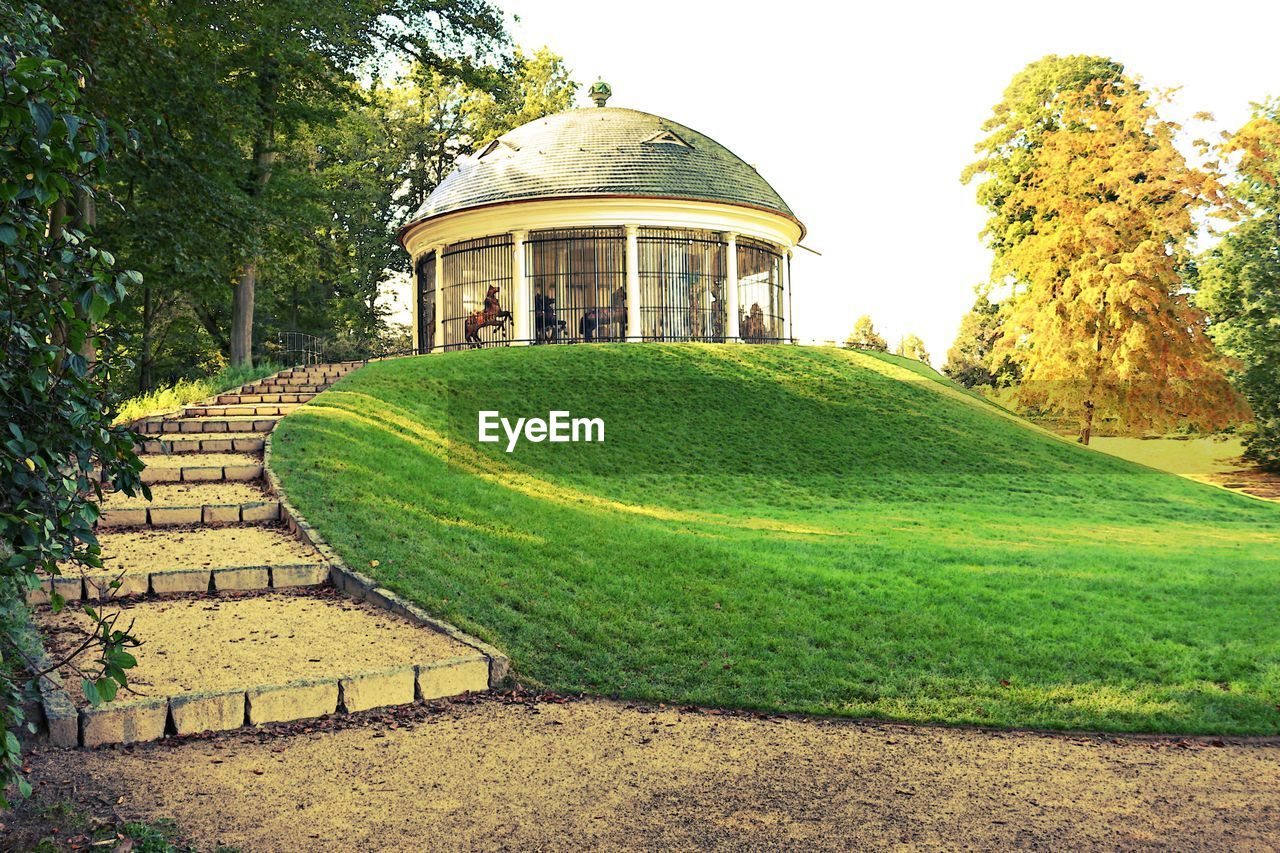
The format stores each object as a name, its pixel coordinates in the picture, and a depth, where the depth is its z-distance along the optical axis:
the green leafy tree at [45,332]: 2.80
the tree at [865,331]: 53.41
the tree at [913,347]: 54.25
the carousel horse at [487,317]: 26.50
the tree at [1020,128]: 34.69
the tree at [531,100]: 41.62
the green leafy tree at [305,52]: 16.62
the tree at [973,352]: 47.34
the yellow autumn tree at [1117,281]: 25.95
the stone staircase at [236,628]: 5.76
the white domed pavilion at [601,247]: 26.69
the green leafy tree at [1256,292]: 30.66
